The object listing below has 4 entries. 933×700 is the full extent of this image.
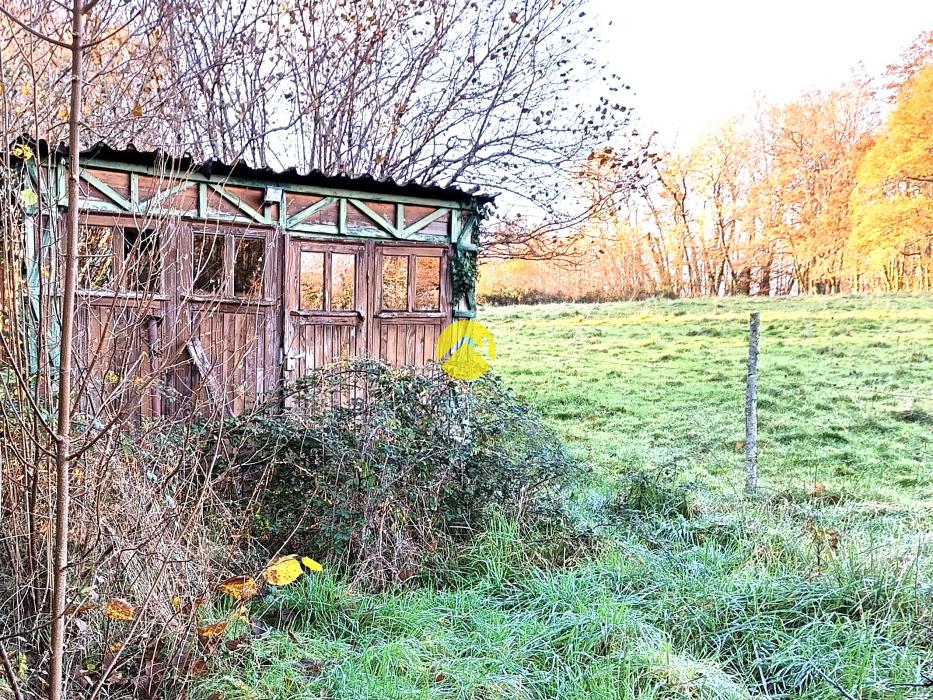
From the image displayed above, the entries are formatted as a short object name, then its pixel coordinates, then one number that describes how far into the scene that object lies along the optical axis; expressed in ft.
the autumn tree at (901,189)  52.47
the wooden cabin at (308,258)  21.74
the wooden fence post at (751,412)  21.03
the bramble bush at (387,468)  13.94
